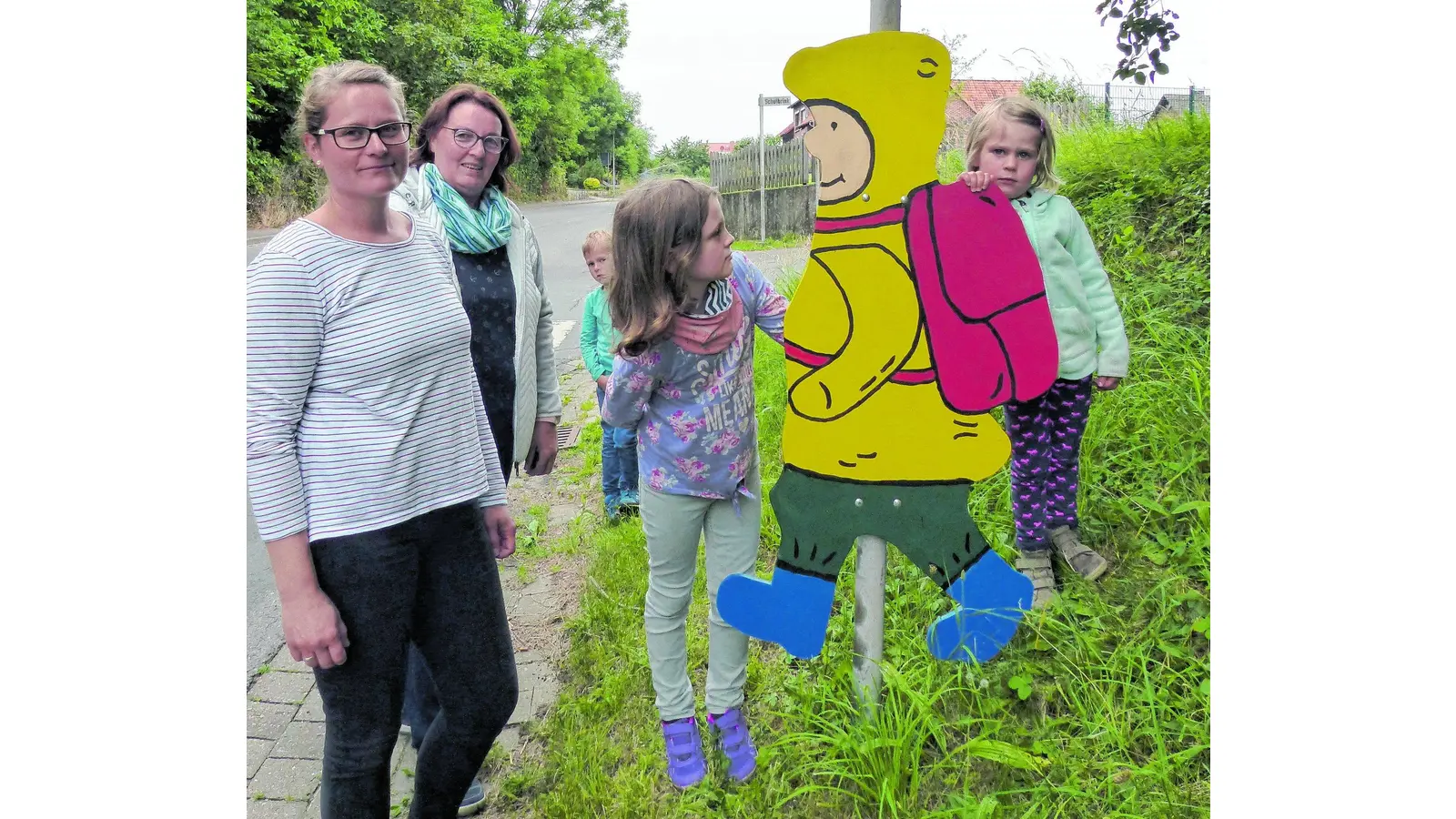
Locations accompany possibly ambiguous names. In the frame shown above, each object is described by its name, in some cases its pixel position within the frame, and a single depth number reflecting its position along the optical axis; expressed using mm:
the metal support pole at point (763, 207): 7760
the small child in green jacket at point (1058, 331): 2160
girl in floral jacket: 1880
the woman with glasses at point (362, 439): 1417
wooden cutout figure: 1881
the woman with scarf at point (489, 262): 2014
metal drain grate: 5430
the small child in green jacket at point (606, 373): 3315
